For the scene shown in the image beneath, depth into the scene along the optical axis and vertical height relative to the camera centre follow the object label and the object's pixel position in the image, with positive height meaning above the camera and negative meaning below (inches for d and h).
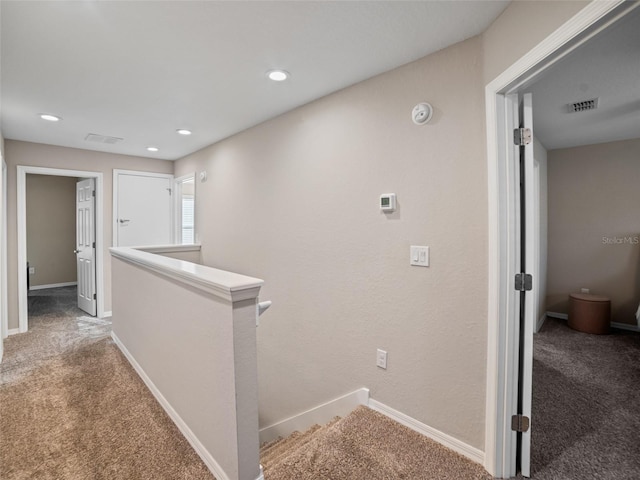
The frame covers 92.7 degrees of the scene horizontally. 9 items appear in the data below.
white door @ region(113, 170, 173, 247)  179.8 +18.9
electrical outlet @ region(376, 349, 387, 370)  83.2 -33.0
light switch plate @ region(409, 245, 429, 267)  74.8 -4.3
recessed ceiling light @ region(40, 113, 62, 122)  115.4 +47.2
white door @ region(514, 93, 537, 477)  61.4 -6.2
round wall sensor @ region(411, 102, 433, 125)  73.3 +30.6
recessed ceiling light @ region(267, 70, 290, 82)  84.7 +46.5
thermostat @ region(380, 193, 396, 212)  80.6 +9.8
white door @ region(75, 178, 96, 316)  175.5 -3.2
